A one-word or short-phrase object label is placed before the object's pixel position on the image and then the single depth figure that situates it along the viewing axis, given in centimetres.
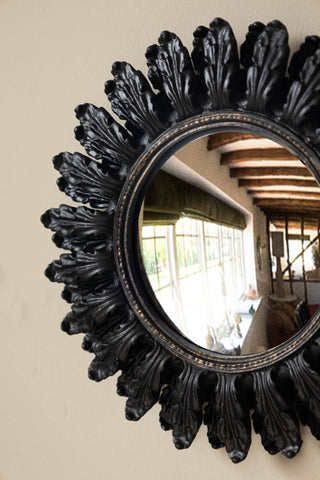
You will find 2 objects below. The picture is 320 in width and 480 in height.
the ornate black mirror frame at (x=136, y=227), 67
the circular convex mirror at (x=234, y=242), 68
